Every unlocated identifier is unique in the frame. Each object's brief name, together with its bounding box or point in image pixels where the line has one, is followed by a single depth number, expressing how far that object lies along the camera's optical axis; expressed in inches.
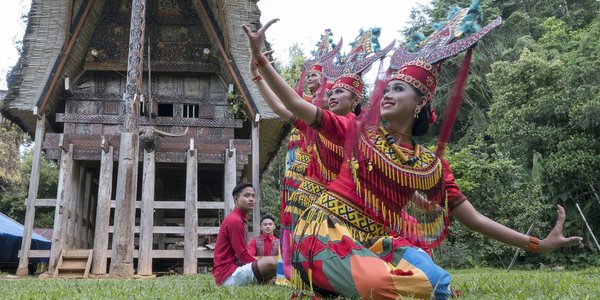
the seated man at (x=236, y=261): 213.9
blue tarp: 587.0
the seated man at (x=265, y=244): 301.0
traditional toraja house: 449.4
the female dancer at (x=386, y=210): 107.7
